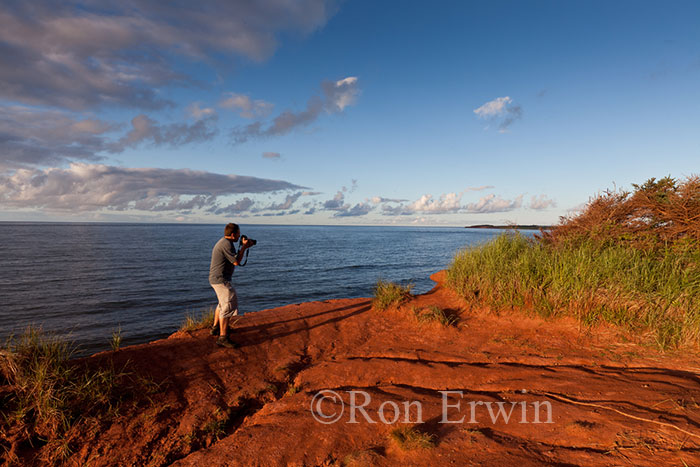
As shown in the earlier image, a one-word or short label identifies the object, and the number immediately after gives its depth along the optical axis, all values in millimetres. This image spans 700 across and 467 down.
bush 8945
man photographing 6536
